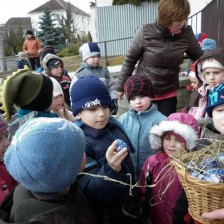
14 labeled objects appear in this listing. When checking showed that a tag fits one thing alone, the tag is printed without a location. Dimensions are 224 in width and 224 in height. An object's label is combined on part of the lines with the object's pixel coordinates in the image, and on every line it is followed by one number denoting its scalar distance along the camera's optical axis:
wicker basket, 1.29
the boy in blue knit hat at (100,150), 1.59
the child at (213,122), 1.76
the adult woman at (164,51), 3.06
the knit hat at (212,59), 2.58
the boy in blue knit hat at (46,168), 1.26
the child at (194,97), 3.25
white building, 57.40
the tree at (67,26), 30.18
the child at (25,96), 2.29
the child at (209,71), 2.60
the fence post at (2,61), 15.38
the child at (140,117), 2.77
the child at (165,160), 2.20
